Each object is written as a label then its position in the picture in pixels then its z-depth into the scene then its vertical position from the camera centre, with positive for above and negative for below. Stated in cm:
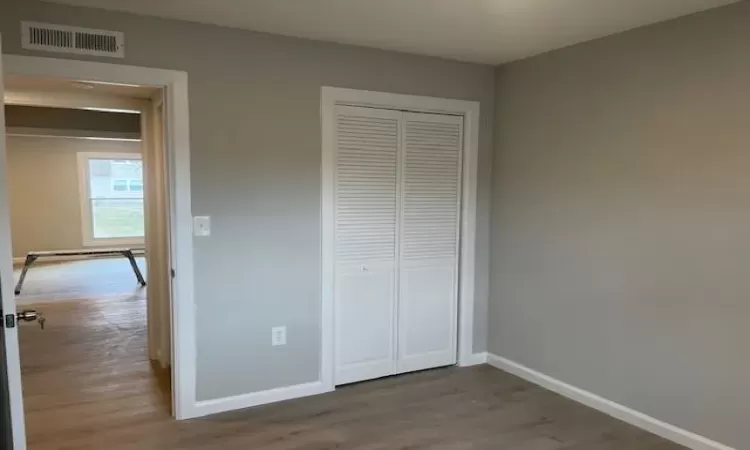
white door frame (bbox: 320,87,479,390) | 337 -2
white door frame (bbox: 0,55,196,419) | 272 +3
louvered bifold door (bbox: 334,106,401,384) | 348 -30
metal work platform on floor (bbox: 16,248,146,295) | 721 -87
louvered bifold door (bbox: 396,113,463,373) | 373 -31
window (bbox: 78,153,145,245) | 970 -7
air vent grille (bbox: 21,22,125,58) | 259 +77
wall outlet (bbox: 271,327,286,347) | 331 -87
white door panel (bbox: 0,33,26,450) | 175 -51
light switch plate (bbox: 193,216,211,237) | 302 -18
